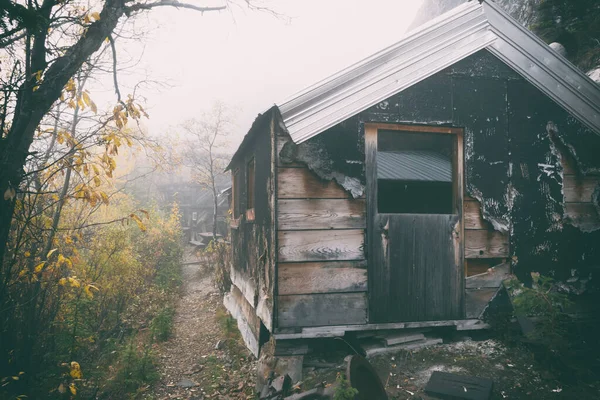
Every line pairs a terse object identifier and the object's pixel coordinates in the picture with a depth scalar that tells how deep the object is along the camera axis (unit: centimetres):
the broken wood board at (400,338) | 452
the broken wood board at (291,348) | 442
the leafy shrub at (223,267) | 1022
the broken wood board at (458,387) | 352
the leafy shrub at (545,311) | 395
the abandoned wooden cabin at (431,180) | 439
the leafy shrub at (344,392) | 305
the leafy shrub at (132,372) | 509
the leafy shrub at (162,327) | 737
